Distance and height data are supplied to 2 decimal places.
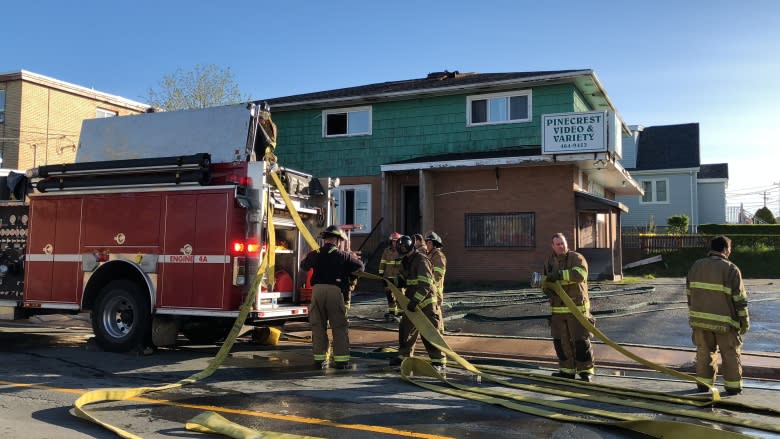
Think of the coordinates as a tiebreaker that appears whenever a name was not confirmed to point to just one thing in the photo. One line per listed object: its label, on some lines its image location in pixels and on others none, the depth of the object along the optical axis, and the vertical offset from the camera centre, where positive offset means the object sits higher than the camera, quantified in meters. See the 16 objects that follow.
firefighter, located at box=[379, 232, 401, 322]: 11.72 -0.10
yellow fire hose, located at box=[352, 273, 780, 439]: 4.82 -1.30
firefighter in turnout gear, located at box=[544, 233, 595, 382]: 7.05 -0.69
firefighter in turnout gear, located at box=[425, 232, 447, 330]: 9.16 +0.07
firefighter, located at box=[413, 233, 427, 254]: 9.97 +0.30
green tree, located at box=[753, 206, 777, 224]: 37.59 +3.06
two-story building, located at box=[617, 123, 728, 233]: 33.88 +4.79
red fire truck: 7.99 +0.39
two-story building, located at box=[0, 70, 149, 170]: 24.75 +5.72
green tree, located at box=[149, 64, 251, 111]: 32.28 +8.47
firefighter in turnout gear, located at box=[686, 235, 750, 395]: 6.56 -0.53
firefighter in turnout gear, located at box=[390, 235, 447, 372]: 7.82 -0.44
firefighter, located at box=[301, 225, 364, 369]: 7.75 -0.48
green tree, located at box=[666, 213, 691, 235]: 28.97 +2.00
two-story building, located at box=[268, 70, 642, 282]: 16.67 +2.82
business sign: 15.43 +3.29
